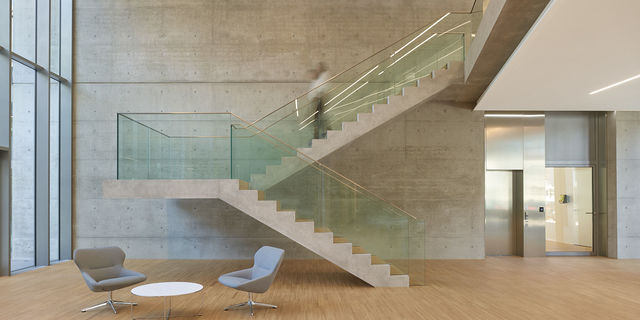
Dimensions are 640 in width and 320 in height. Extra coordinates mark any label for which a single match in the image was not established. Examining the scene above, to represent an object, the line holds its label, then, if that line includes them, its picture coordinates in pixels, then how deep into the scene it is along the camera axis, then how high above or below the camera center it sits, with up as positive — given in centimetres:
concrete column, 1166 -40
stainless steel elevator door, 1196 -122
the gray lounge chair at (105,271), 662 -152
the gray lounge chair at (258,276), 655 -155
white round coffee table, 607 -156
